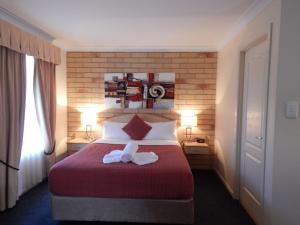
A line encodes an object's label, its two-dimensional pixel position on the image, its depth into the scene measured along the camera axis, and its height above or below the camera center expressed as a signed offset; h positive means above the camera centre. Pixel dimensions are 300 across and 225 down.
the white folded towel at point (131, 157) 2.61 -0.70
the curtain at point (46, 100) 3.42 +0.03
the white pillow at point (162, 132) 4.10 -0.55
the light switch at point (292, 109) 1.96 -0.01
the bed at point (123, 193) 2.31 -1.02
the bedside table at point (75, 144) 4.18 -0.85
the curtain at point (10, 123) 2.66 -0.30
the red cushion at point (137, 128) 4.06 -0.48
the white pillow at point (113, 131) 4.17 -0.56
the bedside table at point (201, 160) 4.46 -1.19
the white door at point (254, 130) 2.32 -0.29
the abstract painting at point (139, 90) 4.44 +0.31
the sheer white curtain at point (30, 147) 3.27 -0.76
